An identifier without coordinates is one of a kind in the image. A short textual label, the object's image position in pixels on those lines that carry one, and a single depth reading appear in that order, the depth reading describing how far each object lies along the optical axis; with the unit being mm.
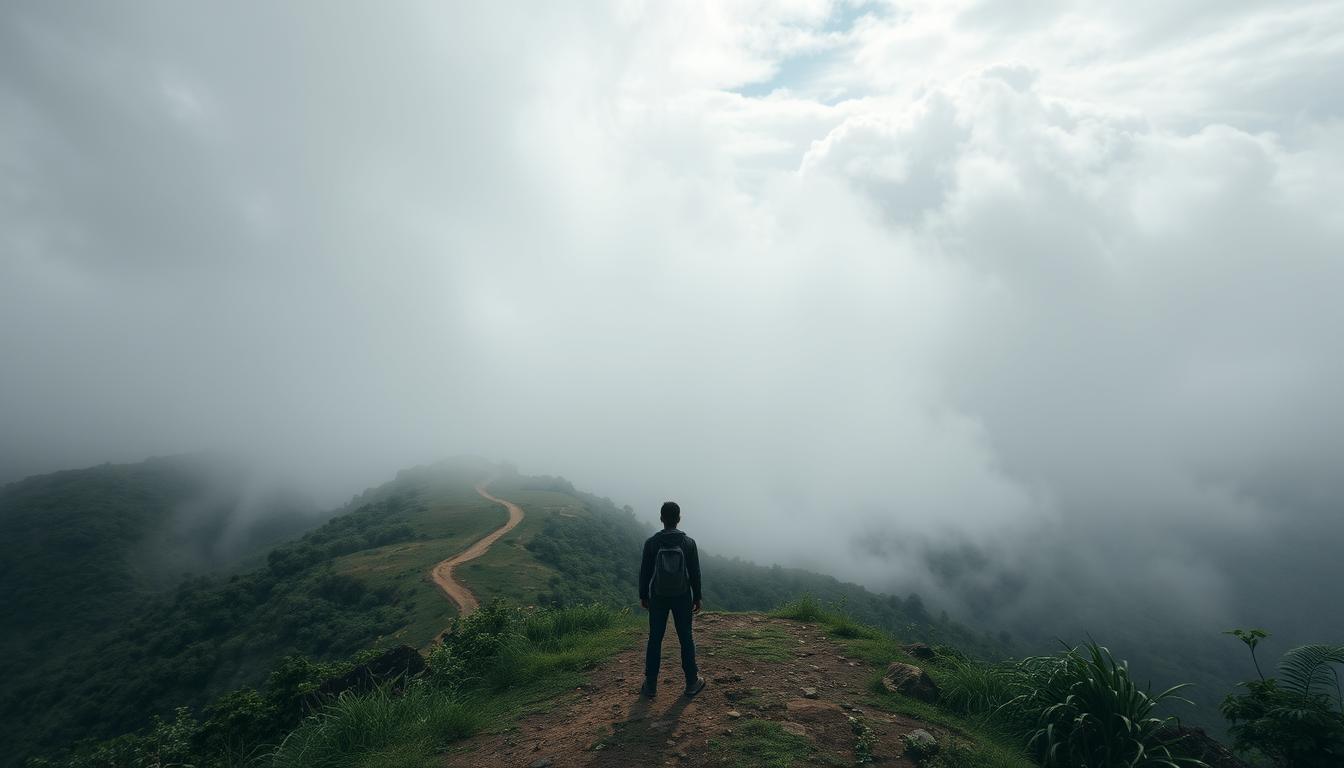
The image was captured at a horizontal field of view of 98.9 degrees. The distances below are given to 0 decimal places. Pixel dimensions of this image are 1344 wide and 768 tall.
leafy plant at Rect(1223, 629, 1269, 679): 7922
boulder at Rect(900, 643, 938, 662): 11102
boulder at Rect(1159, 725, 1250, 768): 7203
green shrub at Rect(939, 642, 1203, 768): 6949
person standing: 8461
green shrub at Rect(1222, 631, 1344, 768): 6727
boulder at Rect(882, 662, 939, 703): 8633
